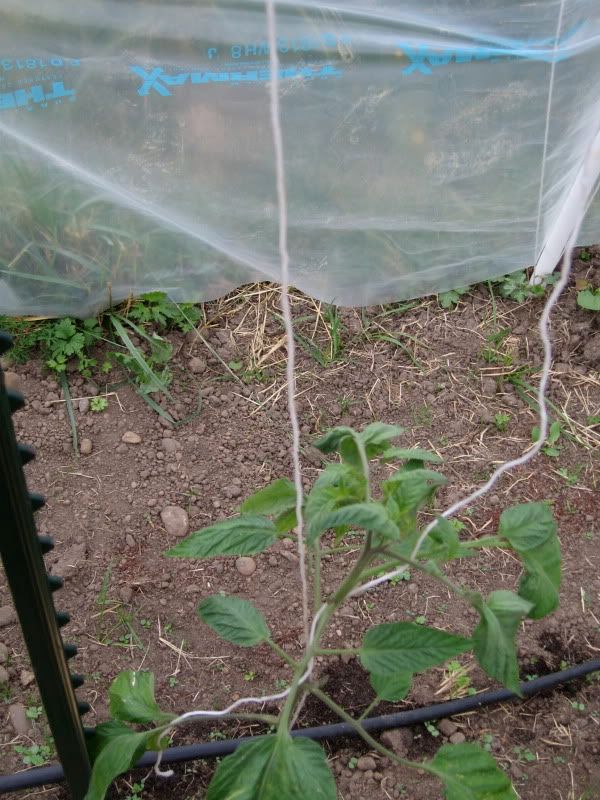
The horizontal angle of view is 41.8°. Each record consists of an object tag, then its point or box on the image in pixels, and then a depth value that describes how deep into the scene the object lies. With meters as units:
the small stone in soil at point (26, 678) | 1.28
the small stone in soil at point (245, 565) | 1.44
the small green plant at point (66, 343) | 1.73
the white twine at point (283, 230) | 0.68
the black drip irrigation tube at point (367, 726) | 1.14
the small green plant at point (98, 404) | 1.69
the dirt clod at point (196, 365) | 1.78
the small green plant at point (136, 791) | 1.15
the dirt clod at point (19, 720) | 1.23
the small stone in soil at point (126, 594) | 1.39
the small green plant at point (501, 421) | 1.72
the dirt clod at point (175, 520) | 1.50
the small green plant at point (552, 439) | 1.68
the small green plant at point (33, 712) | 1.24
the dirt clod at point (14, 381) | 1.71
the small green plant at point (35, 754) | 1.19
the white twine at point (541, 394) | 0.78
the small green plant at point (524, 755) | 1.21
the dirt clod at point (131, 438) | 1.64
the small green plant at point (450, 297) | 1.96
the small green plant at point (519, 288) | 1.97
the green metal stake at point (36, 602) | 0.72
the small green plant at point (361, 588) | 0.76
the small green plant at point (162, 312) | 1.81
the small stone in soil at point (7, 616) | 1.35
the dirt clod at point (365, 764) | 1.19
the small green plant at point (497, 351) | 1.84
